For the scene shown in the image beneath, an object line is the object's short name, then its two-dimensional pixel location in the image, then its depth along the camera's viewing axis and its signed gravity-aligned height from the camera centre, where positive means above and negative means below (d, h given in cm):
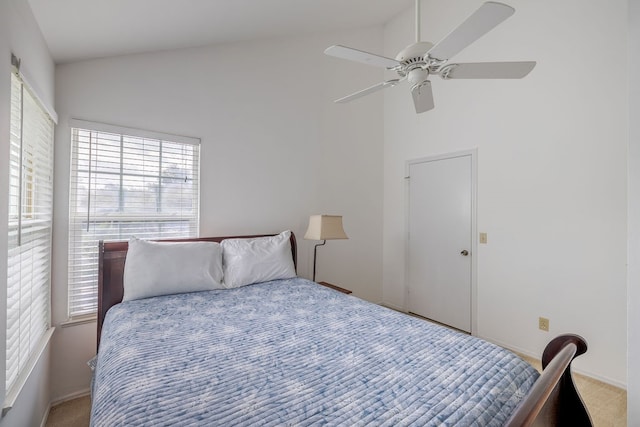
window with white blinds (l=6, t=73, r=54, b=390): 147 -8
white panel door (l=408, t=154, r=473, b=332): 338 -27
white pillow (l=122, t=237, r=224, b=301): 218 -41
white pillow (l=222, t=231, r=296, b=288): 258 -40
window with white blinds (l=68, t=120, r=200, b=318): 230 +18
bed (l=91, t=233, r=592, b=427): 95 -61
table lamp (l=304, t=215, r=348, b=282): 302 -12
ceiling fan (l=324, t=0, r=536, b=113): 138 +77
